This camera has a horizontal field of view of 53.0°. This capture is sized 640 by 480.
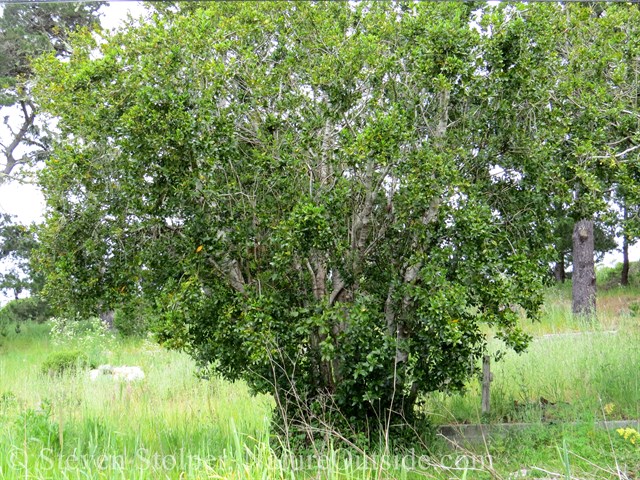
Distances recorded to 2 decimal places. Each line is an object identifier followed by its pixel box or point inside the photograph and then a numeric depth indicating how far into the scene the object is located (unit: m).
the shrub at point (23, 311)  21.54
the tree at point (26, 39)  18.41
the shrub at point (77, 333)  17.07
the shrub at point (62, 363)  13.66
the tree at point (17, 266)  19.02
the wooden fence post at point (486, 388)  8.52
